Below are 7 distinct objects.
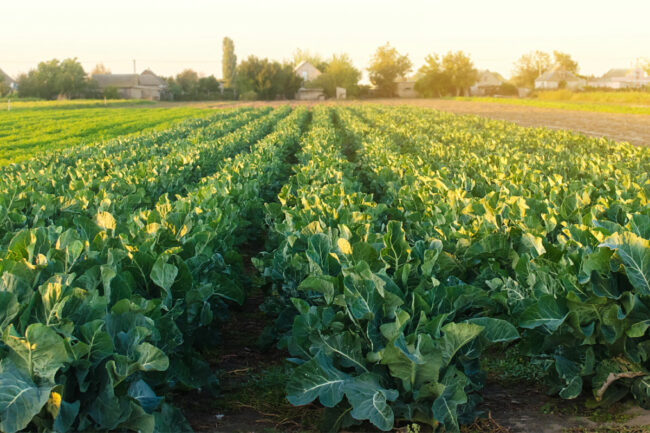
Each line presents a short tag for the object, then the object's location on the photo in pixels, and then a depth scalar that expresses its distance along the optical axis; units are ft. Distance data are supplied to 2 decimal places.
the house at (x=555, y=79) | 359.25
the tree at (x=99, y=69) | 440.86
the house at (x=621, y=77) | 397.92
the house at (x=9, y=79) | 332.70
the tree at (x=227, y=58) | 430.61
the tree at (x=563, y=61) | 399.89
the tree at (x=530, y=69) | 384.47
